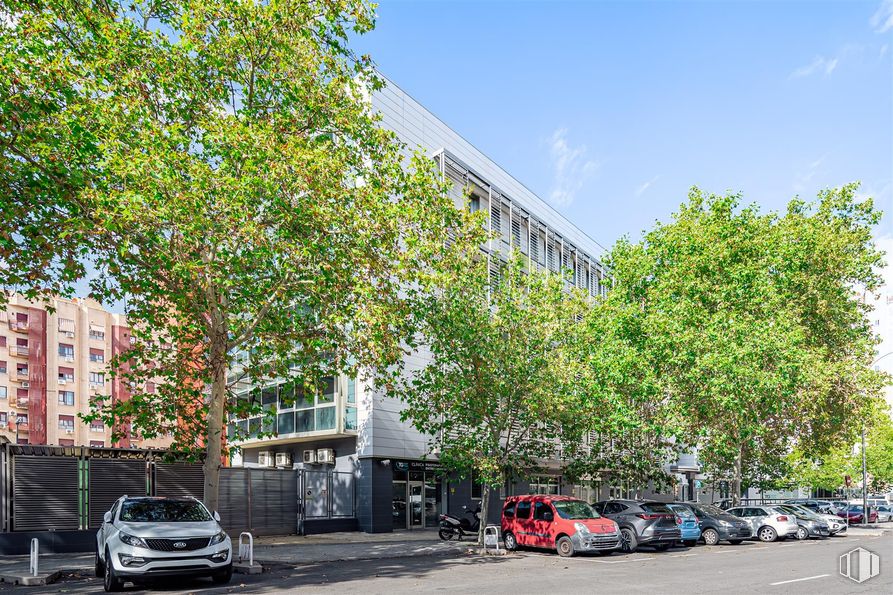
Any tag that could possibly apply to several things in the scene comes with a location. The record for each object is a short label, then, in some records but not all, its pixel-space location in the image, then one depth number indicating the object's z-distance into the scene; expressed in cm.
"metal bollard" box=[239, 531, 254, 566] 1619
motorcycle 2716
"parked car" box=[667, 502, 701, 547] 2558
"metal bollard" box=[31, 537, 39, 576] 1498
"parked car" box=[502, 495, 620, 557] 2070
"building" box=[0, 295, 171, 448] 7344
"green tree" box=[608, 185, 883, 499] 2903
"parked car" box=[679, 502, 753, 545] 2722
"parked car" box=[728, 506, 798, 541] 2895
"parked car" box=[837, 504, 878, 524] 4375
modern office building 3116
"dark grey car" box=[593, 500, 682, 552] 2308
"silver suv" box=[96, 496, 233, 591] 1304
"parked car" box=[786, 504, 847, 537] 3192
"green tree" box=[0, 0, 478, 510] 1462
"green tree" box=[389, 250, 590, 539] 2345
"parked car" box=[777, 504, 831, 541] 3000
